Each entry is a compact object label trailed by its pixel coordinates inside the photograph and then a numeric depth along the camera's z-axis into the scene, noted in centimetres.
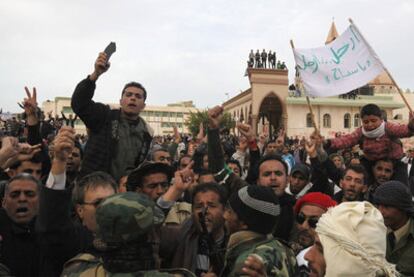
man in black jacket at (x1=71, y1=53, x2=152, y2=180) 358
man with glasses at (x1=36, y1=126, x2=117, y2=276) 240
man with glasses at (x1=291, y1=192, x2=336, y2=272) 342
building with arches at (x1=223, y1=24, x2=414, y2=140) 4103
